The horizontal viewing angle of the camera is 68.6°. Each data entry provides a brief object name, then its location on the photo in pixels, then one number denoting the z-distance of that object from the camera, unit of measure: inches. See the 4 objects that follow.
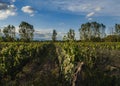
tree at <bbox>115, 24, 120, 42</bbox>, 1430.6
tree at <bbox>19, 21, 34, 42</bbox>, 1310.7
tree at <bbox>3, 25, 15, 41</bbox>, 1348.6
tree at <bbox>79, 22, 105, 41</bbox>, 1543.1
